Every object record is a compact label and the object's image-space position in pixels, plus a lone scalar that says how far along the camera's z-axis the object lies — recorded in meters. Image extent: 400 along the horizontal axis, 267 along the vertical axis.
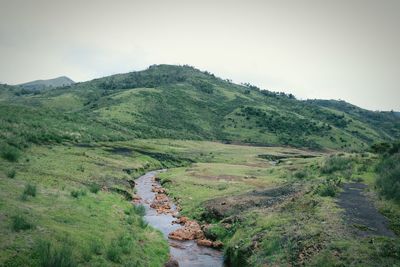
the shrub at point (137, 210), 38.03
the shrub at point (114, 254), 23.62
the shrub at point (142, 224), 34.17
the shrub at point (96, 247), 23.58
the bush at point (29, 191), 30.25
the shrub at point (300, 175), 65.19
